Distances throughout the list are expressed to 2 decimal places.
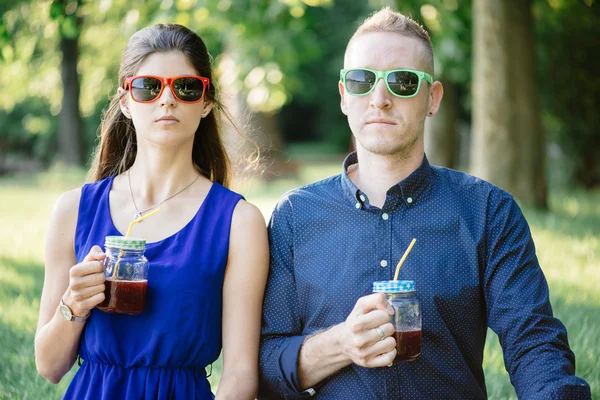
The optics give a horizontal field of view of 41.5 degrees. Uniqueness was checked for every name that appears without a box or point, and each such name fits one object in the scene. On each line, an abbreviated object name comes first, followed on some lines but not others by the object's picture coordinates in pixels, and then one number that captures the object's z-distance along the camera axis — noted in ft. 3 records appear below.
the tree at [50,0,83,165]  76.59
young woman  10.36
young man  10.02
